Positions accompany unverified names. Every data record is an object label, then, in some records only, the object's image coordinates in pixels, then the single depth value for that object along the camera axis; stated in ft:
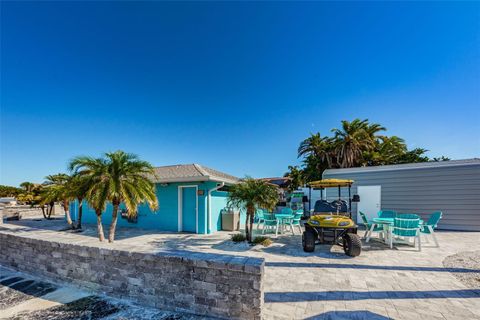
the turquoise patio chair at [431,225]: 20.11
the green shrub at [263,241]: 20.95
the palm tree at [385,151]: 51.77
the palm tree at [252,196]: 20.75
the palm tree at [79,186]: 20.75
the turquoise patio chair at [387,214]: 24.49
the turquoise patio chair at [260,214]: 27.61
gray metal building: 28.17
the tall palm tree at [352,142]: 49.86
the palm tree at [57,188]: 29.17
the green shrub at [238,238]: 22.24
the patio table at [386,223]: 19.36
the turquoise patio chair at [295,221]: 26.64
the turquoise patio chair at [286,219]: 26.48
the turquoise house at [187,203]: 27.25
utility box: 29.64
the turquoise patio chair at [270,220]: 25.98
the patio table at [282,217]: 25.11
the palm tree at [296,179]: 59.88
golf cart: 16.87
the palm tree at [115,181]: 19.77
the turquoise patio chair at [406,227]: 18.47
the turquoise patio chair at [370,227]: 21.90
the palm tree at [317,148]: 53.04
